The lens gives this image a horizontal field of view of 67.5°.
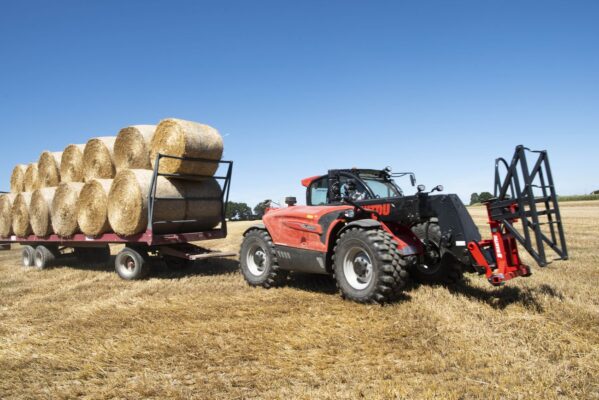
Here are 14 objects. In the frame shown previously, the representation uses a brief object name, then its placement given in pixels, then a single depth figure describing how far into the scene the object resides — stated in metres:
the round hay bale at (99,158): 9.54
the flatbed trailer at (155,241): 8.43
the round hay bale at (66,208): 9.97
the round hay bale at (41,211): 10.76
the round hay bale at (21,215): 11.45
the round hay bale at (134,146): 8.96
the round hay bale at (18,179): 12.19
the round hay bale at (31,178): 11.66
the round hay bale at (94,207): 9.13
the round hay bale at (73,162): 10.30
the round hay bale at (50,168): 11.11
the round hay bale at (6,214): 12.12
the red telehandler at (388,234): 5.21
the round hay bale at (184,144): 8.51
